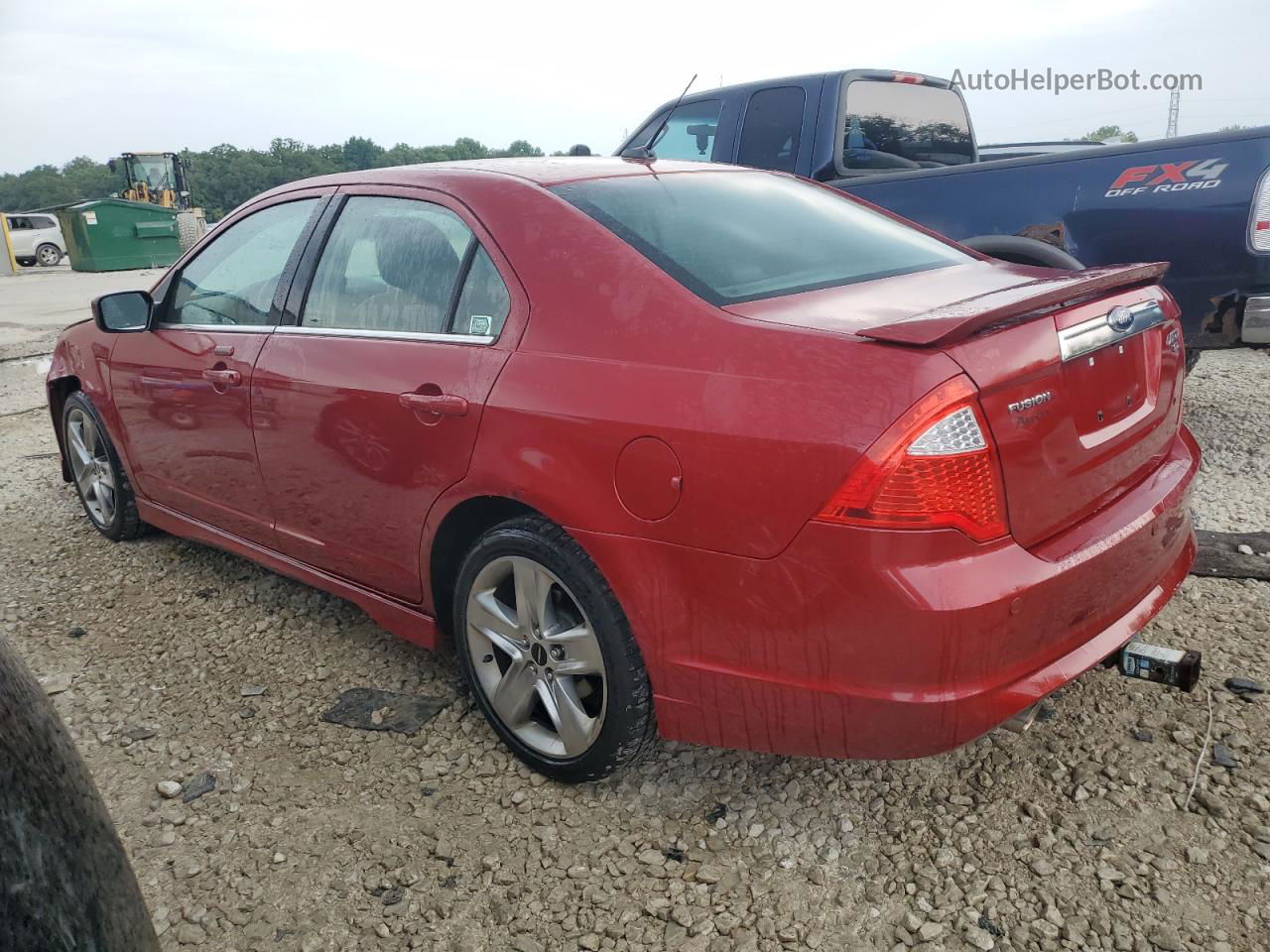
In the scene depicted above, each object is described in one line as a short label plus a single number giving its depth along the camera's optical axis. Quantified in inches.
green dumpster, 1043.9
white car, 1165.7
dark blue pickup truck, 172.9
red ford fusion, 74.1
